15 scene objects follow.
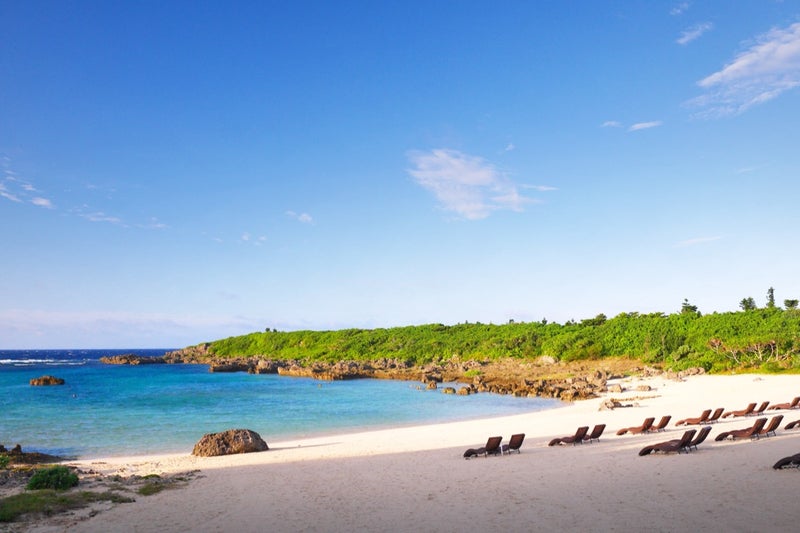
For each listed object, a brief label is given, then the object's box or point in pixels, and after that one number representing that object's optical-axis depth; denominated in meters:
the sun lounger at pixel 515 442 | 17.30
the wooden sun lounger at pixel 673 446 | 15.43
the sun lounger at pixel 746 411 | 22.04
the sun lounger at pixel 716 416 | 20.83
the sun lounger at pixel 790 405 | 23.09
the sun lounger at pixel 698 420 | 20.70
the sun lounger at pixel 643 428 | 19.56
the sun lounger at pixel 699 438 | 15.70
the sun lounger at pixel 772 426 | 17.19
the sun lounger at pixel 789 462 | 12.42
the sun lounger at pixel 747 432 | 16.88
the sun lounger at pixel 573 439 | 18.41
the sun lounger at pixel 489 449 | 17.20
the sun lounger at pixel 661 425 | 19.55
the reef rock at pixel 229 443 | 19.42
